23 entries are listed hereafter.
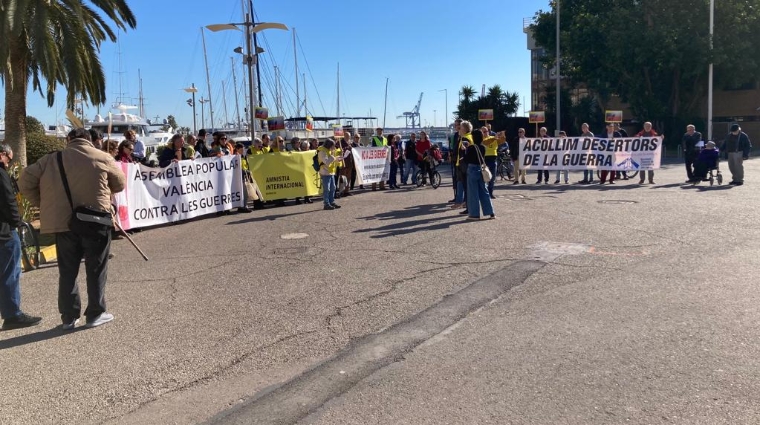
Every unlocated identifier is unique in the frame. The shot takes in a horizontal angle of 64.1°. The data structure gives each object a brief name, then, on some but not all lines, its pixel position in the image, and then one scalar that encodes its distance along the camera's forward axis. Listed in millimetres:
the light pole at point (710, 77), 35169
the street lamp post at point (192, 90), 50481
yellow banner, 15375
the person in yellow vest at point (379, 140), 20011
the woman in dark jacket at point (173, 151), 13219
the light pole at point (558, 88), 41906
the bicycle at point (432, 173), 19000
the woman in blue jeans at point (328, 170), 14016
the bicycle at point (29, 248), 8570
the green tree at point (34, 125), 35219
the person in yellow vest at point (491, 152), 14000
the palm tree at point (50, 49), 13289
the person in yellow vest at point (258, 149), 16048
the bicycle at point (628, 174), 18814
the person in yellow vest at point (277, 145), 16266
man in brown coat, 5879
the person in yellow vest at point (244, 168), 14852
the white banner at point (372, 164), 18531
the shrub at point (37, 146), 20250
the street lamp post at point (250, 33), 22141
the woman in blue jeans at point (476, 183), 11648
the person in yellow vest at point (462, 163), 12438
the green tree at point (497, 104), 45781
